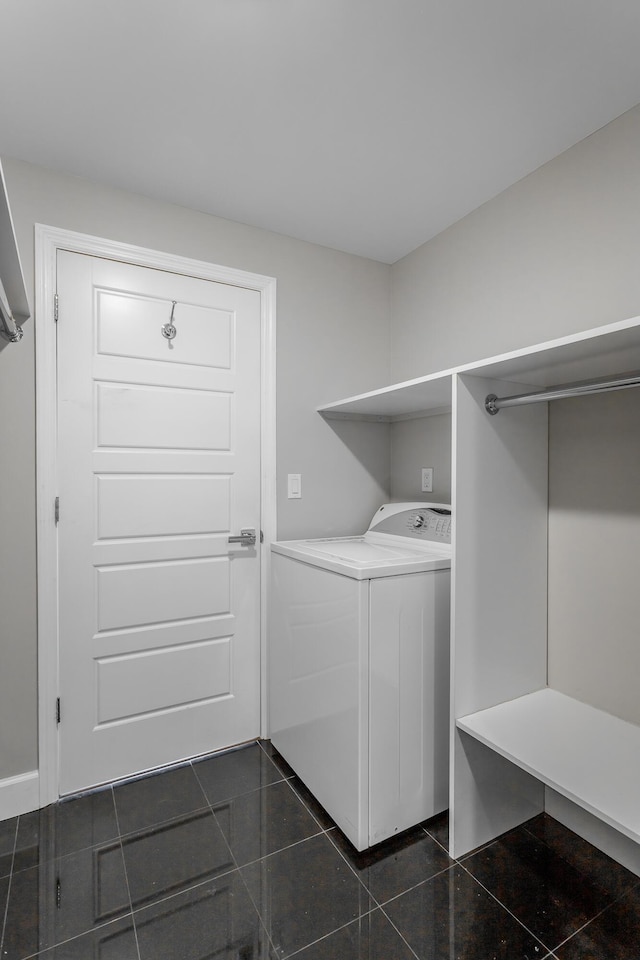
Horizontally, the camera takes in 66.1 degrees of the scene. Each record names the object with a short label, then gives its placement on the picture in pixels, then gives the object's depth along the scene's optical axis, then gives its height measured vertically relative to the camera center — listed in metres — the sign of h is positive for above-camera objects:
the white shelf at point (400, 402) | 1.78 +0.33
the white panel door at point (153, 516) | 1.95 -0.18
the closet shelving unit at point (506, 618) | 1.48 -0.50
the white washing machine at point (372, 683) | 1.63 -0.74
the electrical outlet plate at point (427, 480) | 2.43 -0.02
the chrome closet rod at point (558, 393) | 1.27 +0.24
